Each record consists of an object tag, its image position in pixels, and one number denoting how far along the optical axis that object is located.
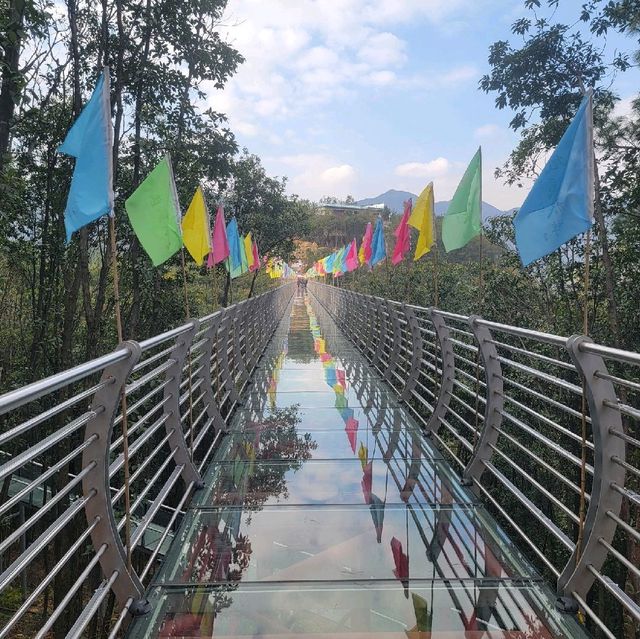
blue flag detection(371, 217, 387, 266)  13.15
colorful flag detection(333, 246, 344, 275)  24.44
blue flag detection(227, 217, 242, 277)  10.96
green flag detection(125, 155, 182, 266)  4.53
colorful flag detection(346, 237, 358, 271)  18.85
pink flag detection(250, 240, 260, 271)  16.23
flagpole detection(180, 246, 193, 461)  3.83
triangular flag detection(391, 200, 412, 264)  10.06
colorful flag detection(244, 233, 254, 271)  14.24
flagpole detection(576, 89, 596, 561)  2.32
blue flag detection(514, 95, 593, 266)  2.98
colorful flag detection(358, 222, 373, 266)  14.49
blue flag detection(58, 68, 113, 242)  3.24
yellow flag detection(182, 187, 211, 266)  6.62
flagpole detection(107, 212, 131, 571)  2.40
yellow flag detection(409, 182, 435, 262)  7.10
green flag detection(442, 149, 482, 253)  5.29
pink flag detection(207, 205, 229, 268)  8.82
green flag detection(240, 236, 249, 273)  12.52
